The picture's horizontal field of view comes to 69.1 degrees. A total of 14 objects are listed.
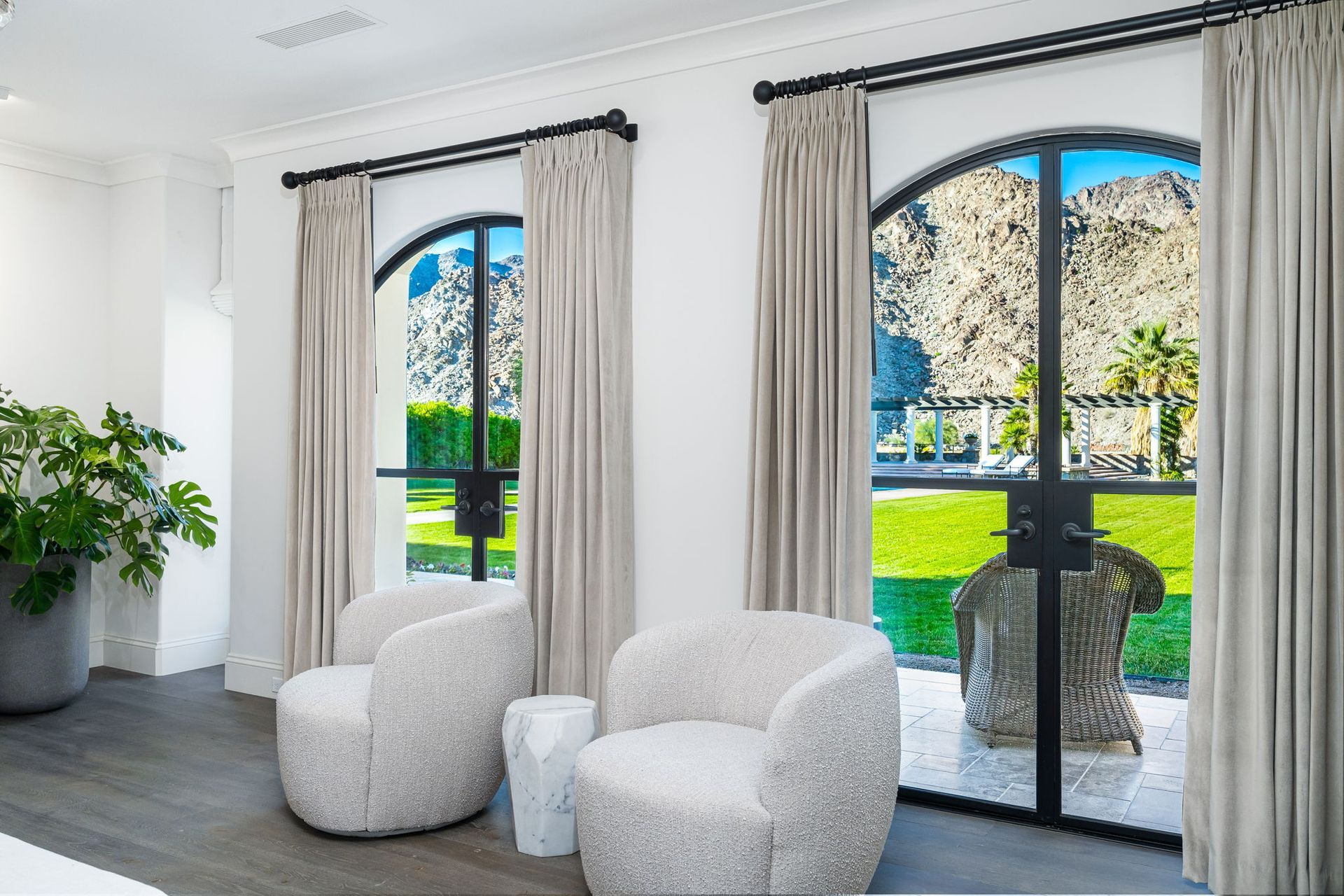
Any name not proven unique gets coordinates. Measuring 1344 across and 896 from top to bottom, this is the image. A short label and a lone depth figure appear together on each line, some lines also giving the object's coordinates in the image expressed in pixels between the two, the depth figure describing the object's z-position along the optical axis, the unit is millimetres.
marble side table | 2961
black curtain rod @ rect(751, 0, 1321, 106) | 2803
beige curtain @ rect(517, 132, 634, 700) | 3750
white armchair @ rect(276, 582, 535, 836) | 3035
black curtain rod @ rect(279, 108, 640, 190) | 3824
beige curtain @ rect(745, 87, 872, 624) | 3252
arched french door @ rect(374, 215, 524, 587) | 4367
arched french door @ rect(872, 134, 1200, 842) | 3064
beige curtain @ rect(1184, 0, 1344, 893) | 2561
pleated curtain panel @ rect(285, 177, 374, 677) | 4422
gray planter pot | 4473
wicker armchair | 3111
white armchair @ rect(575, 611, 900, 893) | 2293
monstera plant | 4422
